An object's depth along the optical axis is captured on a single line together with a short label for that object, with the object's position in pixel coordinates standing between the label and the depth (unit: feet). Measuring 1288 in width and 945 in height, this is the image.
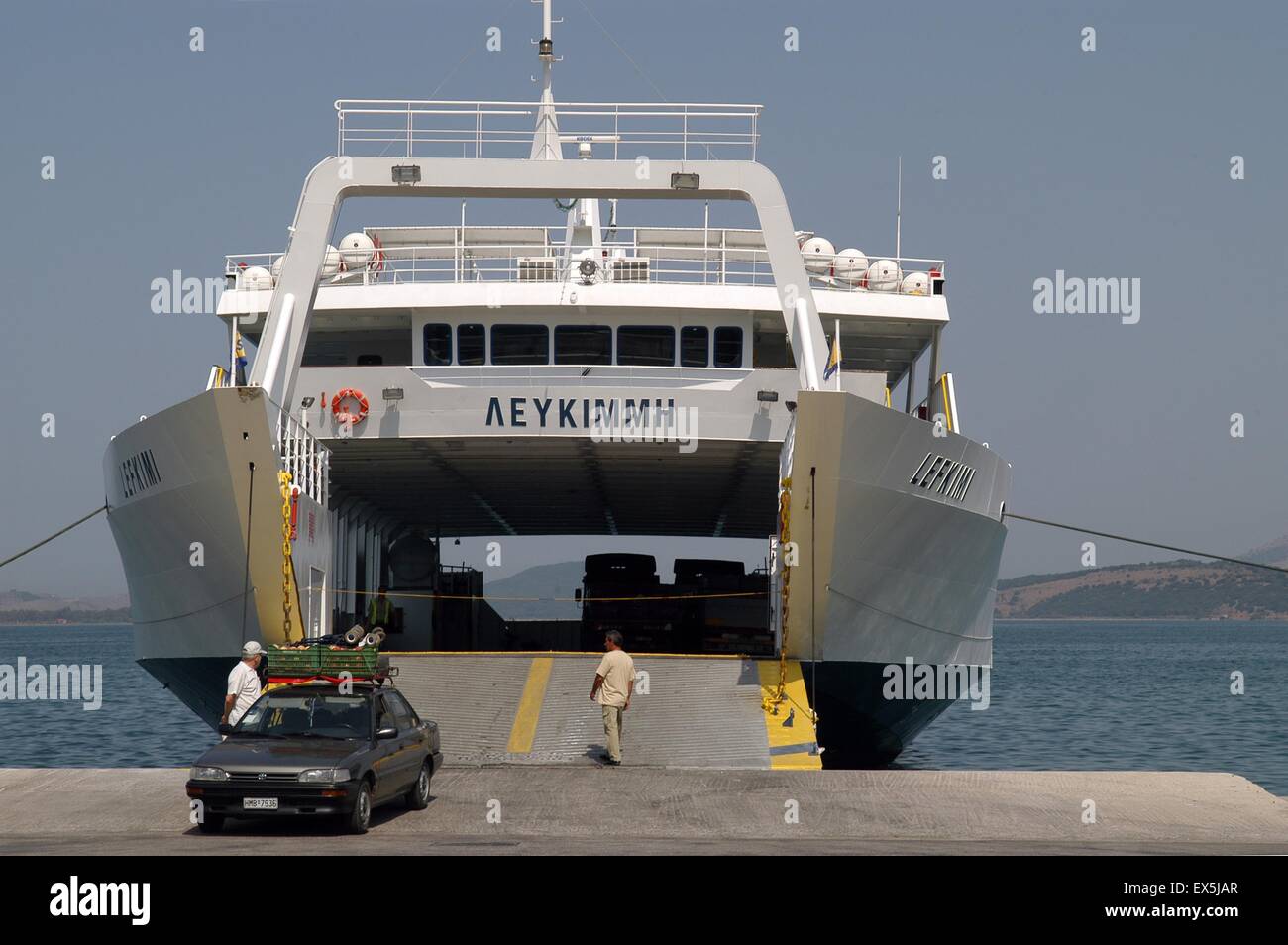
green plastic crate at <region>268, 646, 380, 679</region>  47.11
